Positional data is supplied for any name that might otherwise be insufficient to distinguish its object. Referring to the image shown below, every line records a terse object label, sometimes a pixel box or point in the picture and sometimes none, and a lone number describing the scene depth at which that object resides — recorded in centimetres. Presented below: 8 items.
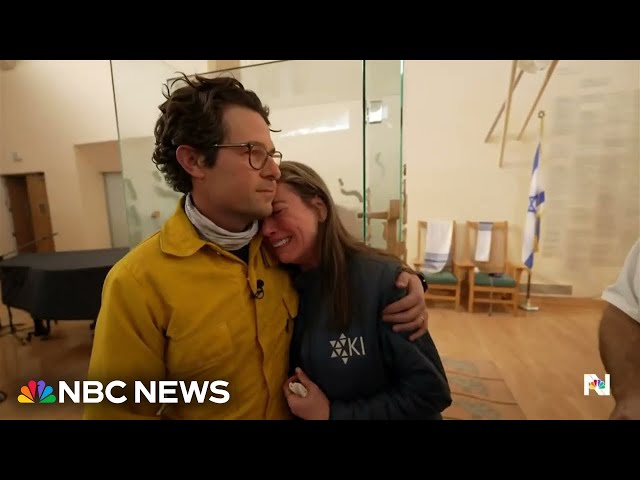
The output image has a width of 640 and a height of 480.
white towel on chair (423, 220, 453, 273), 394
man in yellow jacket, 72
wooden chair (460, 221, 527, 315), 353
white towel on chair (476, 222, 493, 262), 388
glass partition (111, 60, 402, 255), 153
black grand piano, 245
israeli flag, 351
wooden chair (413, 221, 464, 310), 371
